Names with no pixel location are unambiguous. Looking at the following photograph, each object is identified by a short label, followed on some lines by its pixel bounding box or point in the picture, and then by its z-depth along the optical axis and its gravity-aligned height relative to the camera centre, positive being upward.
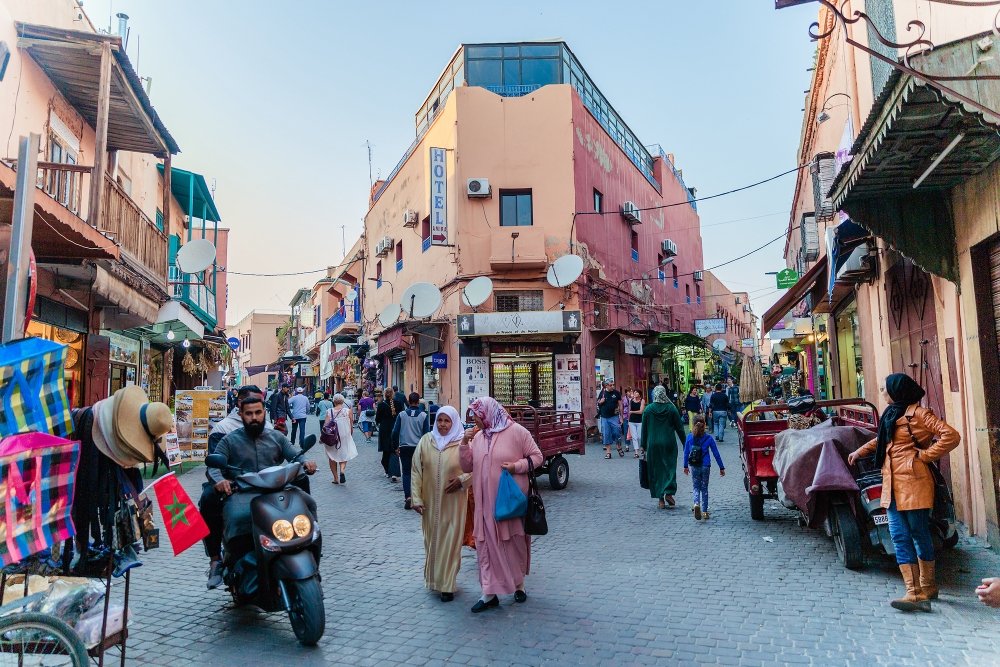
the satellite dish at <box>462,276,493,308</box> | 19.09 +2.96
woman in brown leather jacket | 4.80 -0.69
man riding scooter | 4.92 -0.43
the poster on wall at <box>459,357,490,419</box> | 20.33 +0.48
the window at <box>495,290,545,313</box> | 20.45 +2.84
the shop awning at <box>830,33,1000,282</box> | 4.68 +1.96
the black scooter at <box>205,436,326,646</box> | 4.23 -1.00
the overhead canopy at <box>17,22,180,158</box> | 9.27 +5.01
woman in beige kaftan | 5.38 -0.90
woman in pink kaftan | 5.06 -0.74
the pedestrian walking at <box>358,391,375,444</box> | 21.36 -0.64
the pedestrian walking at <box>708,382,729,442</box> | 18.06 -0.64
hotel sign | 20.56 +6.18
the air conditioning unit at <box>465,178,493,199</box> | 20.44 +6.35
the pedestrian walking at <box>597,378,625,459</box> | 15.72 -0.69
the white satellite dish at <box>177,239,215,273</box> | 13.66 +2.97
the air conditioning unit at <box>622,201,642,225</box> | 24.80 +6.70
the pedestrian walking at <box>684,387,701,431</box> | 17.26 -0.39
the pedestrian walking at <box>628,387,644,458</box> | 14.98 -0.63
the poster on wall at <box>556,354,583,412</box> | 20.12 +0.24
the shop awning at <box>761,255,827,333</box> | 11.99 +1.75
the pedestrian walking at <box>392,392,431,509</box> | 9.56 -0.56
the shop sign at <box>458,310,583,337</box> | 19.28 +2.03
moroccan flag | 3.53 -0.63
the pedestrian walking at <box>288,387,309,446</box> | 17.66 -0.35
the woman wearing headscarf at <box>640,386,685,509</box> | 8.98 -0.76
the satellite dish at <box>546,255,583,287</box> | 19.00 +3.49
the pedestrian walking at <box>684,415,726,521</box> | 8.42 -0.97
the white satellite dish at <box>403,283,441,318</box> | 19.48 +2.78
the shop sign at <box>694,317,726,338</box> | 31.34 +2.95
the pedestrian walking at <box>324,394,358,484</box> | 11.92 -0.88
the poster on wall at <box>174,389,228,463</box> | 14.16 -0.46
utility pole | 4.25 +1.11
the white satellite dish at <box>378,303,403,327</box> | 22.08 +2.70
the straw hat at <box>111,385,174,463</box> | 3.47 -0.11
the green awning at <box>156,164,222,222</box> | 17.82 +6.00
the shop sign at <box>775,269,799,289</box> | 20.42 +3.36
